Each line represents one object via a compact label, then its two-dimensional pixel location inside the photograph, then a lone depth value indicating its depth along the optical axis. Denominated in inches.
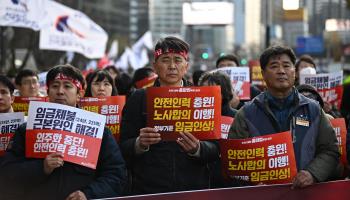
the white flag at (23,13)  462.6
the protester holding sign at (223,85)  251.3
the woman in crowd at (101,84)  311.6
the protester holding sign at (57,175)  175.3
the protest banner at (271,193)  158.4
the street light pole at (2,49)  681.1
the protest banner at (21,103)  317.1
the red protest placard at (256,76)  485.4
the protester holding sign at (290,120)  185.2
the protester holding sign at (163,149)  186.8
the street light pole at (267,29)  967.0
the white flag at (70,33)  557.3
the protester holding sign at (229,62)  403.0
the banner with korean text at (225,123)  247.0
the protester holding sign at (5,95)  260.7
